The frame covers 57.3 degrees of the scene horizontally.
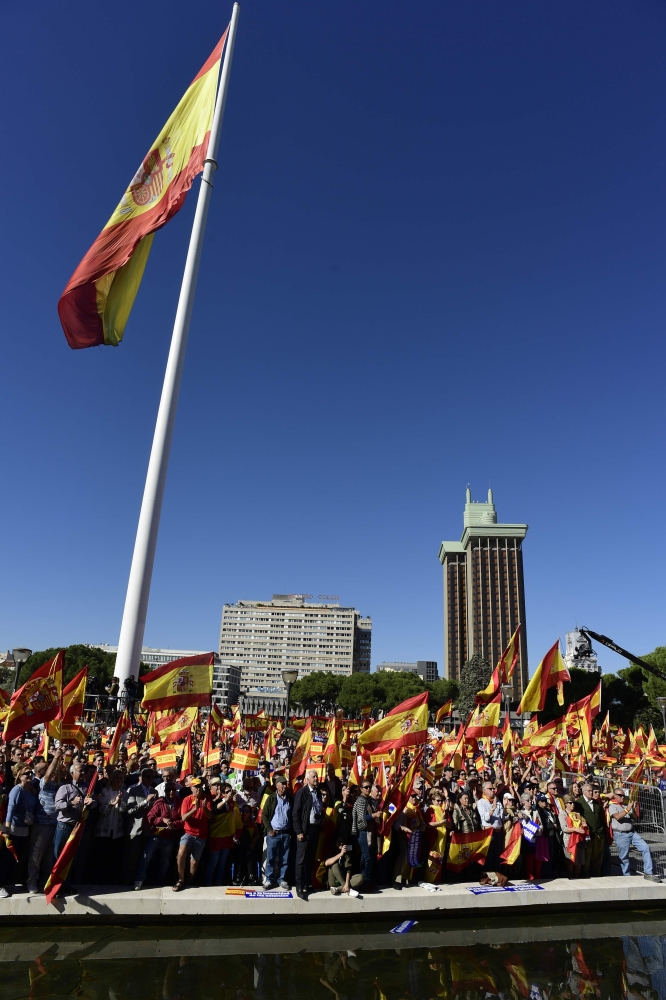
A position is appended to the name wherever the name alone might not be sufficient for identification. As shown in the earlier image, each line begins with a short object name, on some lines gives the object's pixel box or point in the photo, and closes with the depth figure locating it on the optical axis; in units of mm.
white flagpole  18406
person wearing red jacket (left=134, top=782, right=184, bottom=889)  8852
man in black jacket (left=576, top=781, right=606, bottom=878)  10711
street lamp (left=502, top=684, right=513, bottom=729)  22041
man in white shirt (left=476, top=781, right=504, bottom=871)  10477
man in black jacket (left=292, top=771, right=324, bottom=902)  8859
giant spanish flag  19266
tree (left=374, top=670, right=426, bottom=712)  112812
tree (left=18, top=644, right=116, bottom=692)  78625
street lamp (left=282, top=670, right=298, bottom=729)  22656
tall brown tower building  175250
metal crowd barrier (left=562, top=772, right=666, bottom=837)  12857
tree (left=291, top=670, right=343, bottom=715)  127188
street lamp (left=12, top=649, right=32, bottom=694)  20375
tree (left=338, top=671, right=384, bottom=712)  116250
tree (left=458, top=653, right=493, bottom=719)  116625
